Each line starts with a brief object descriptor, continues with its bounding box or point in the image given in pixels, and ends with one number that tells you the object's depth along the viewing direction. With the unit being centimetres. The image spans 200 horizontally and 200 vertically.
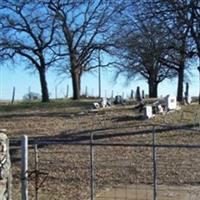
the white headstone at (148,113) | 2720
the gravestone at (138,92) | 5319
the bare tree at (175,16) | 2567
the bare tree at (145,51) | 2827
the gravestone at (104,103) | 3592
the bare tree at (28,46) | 4878
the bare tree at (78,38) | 4919
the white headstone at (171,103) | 3053
